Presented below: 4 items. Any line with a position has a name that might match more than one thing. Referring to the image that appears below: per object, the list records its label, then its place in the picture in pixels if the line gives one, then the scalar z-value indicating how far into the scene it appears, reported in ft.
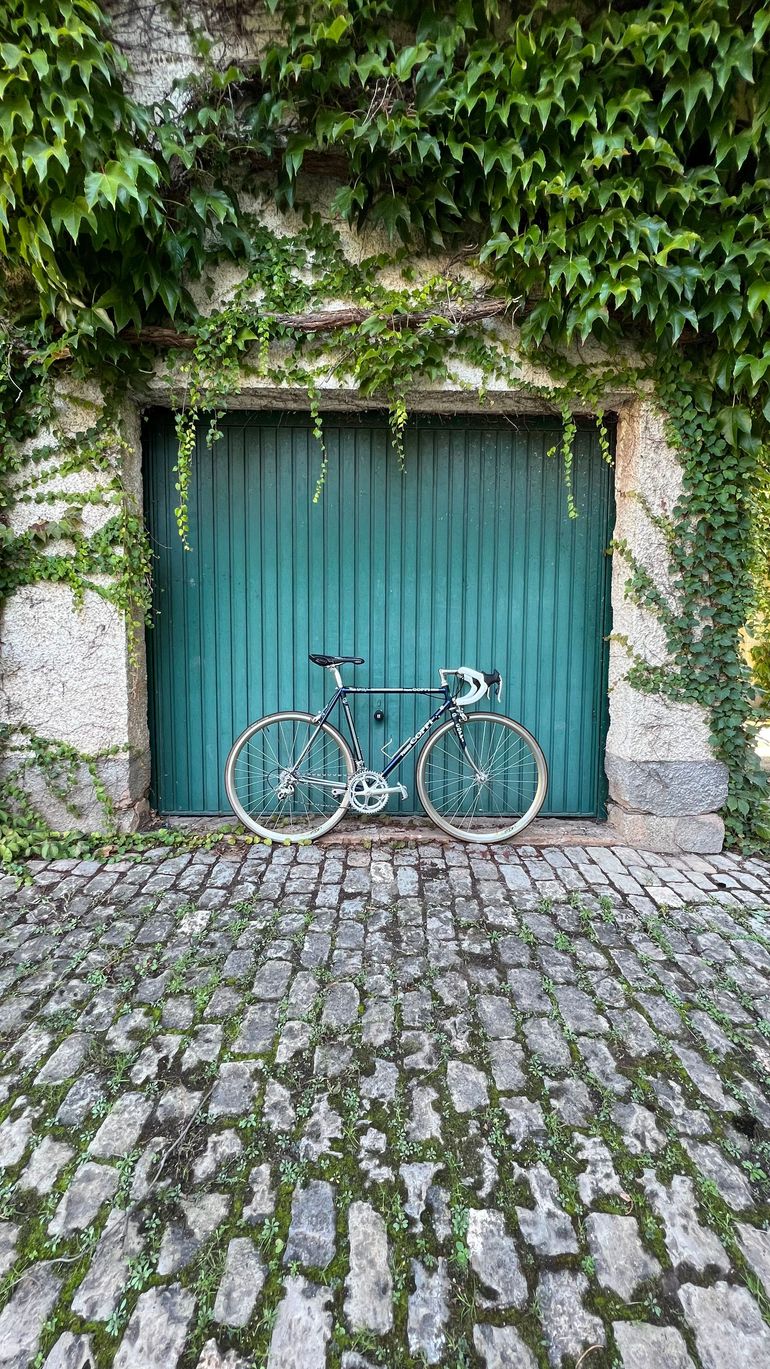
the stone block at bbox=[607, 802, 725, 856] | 11.52
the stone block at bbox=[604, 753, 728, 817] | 11.53
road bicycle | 11.64
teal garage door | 12.14
